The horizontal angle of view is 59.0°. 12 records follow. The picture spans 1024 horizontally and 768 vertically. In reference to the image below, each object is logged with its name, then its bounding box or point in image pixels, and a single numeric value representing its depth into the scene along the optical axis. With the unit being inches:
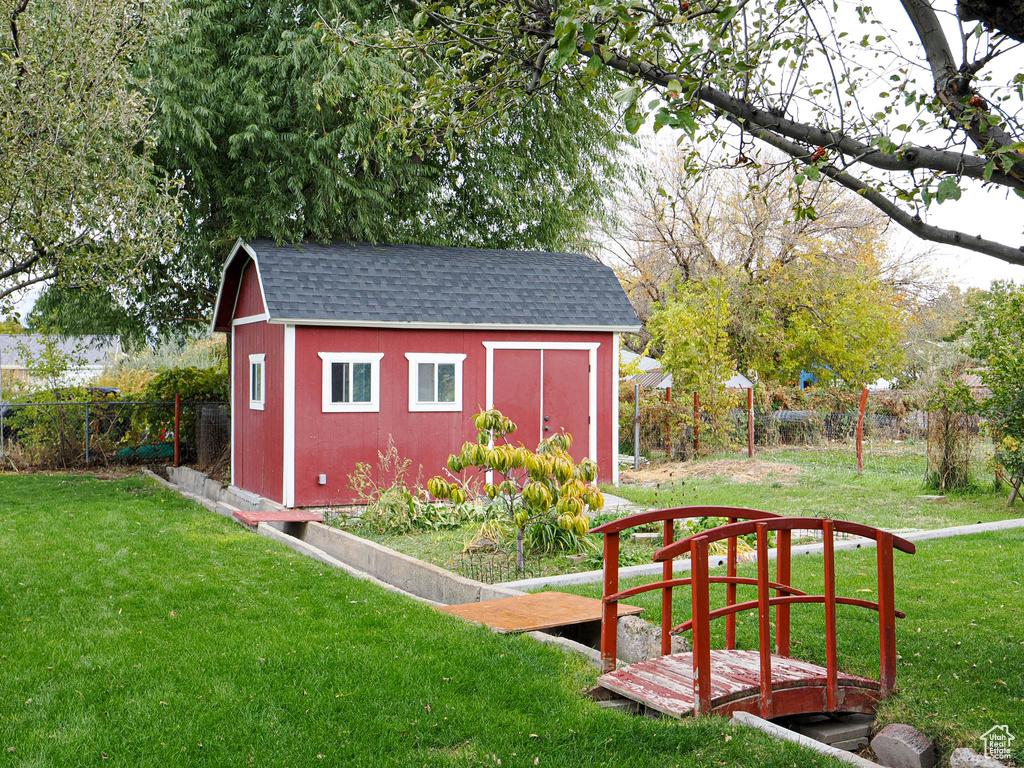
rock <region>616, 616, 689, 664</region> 229.8
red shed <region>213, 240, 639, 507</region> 505.7
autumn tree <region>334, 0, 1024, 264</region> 179.5
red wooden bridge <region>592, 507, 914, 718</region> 184.5
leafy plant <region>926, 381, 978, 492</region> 552.4
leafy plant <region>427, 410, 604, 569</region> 331.9
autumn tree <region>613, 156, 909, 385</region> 1002.1
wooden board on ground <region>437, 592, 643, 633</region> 245.0
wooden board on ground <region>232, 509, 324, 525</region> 444.8
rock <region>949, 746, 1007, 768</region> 159.2
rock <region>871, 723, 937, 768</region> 178.4
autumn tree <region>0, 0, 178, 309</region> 362.6
